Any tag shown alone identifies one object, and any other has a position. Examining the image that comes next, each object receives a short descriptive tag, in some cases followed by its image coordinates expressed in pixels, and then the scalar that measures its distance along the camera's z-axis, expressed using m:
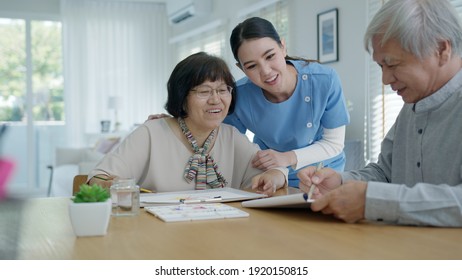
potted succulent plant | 1.03
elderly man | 1.08
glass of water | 1.30
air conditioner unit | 7.30
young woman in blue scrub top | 2.02
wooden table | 0.88
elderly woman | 1.85
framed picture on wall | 4.87
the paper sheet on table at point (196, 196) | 1.47
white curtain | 8.11
